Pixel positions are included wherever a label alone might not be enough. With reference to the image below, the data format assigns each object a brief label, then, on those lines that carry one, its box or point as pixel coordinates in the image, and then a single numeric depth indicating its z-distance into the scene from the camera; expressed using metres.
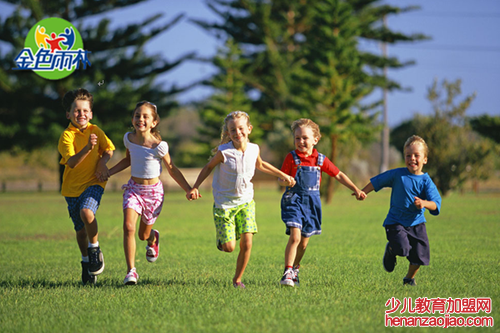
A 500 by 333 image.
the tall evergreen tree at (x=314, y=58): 58.59
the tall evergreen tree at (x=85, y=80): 73.69
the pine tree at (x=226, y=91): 88.50
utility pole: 90.96
